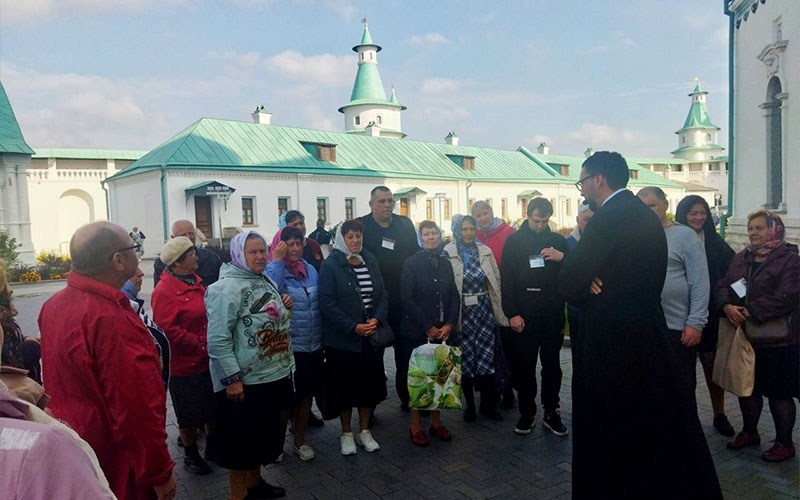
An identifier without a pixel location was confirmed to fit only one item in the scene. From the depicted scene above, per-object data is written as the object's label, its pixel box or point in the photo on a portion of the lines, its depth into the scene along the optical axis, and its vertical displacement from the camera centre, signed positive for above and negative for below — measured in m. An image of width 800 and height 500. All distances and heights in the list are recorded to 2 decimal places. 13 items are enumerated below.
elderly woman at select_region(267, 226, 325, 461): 4.81 -0.87
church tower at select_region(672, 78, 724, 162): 82.54 +11.81
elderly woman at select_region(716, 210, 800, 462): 4.30 -0.81
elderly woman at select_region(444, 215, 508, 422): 5.59 -1.02
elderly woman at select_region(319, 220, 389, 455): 4.85 -1.01
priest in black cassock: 3.05 -0.96
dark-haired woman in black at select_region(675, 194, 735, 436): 4.91 -0.48
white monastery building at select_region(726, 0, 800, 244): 10.06 +2.09
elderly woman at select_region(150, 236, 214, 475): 4.33 -0.88
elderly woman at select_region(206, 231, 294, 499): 3.76 -0.99
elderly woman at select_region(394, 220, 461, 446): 5.32 -0.76
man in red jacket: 2.39 -0.65
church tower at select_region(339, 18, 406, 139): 58.28 +12.57
